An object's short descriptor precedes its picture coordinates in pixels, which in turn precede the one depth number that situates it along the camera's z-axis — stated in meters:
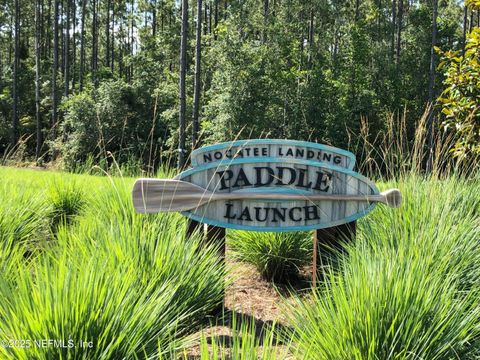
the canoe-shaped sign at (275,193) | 2.96
